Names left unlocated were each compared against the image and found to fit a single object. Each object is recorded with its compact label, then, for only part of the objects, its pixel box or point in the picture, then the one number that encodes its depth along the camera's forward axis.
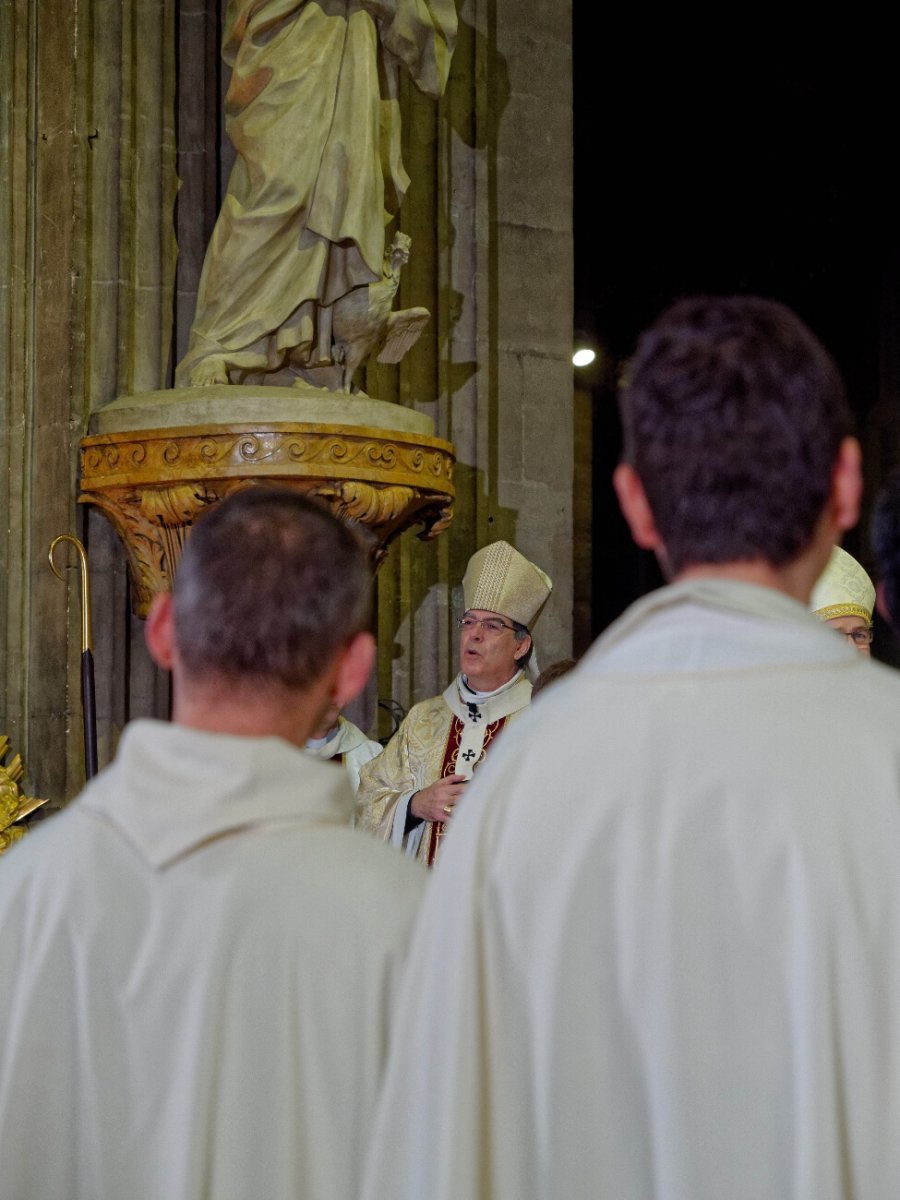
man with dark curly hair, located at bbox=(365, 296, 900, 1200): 1.58
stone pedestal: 4.86
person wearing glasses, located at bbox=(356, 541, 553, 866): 5.00
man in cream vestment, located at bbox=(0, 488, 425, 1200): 1.77
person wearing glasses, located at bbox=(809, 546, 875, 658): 4.81
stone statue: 5.32
